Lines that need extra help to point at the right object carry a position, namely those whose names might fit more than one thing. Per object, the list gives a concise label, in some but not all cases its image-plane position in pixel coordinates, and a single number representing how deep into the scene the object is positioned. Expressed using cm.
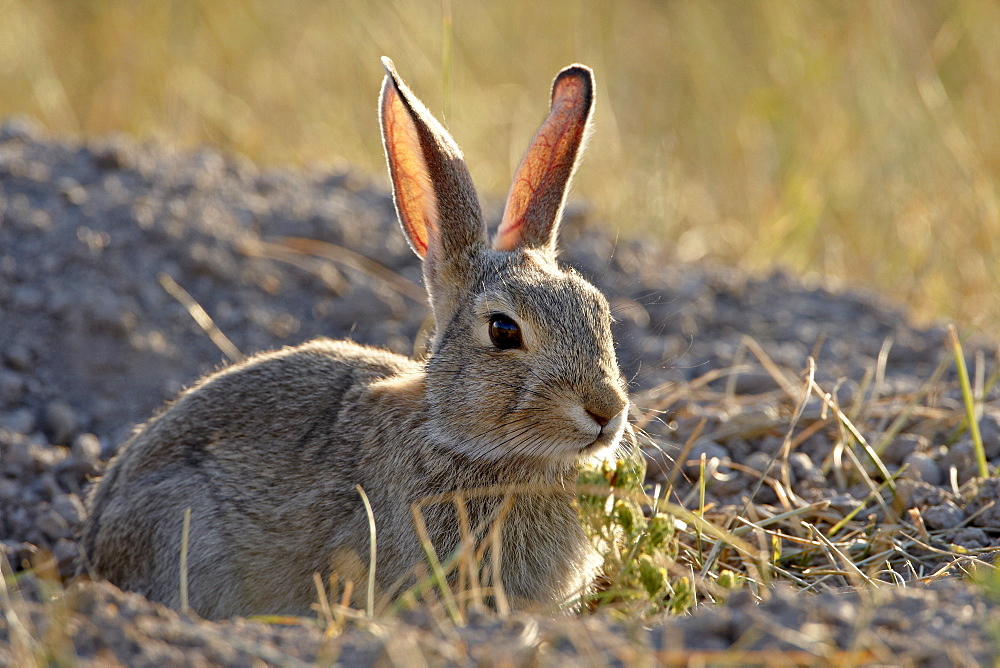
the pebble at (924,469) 974
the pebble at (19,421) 1100
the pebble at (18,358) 1167
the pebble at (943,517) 888
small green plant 720
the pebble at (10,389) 1140
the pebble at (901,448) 1033
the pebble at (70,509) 1006
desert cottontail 806
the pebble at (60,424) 1128
